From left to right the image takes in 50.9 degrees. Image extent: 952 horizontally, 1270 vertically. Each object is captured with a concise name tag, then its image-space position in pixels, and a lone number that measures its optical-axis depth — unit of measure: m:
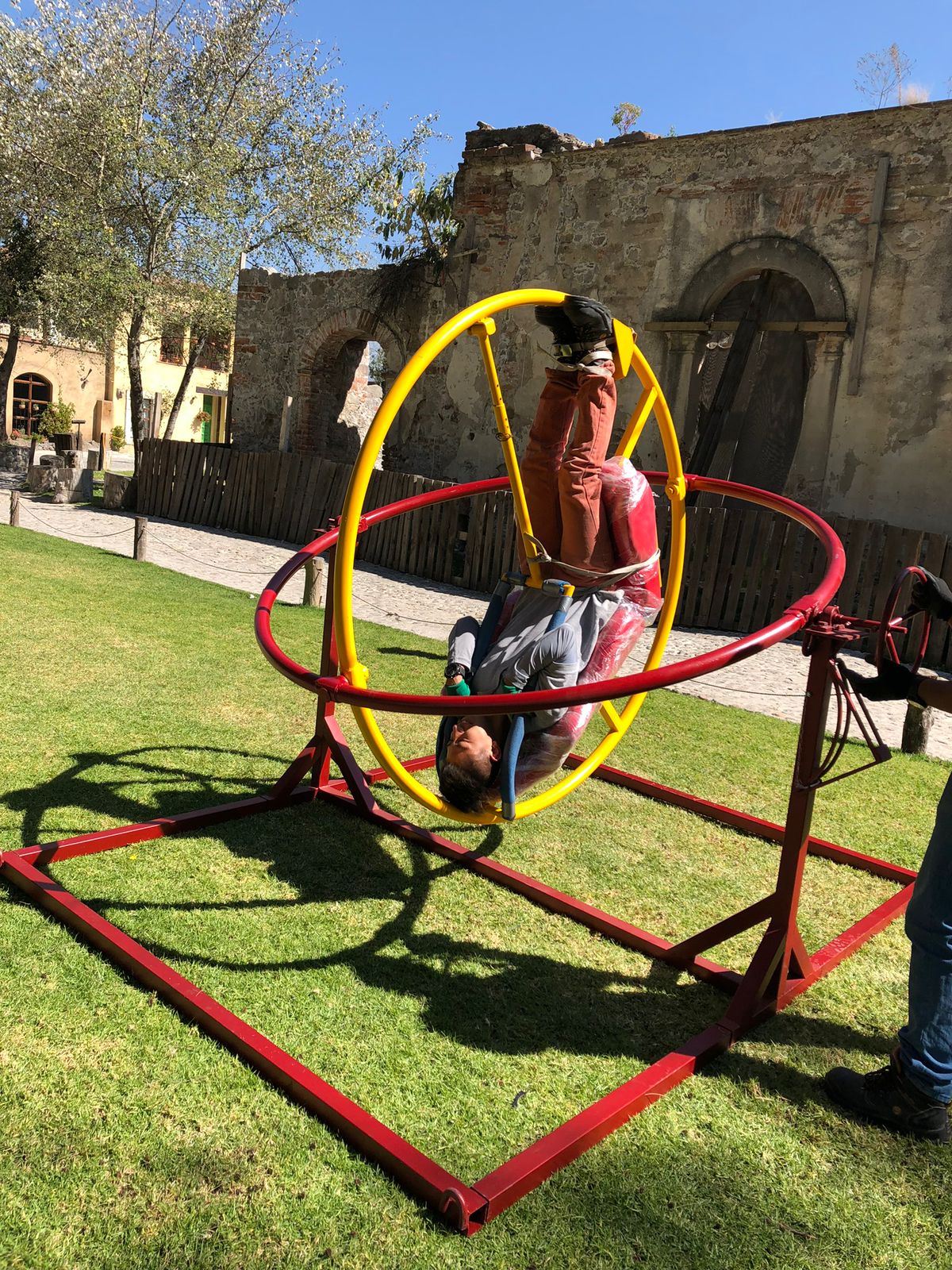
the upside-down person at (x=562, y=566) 3.53
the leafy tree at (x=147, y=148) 17.95
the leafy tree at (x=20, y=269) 20.45
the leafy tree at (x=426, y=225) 15.36
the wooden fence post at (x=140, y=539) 11.18
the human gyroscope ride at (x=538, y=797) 2.50
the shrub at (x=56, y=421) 28.84
